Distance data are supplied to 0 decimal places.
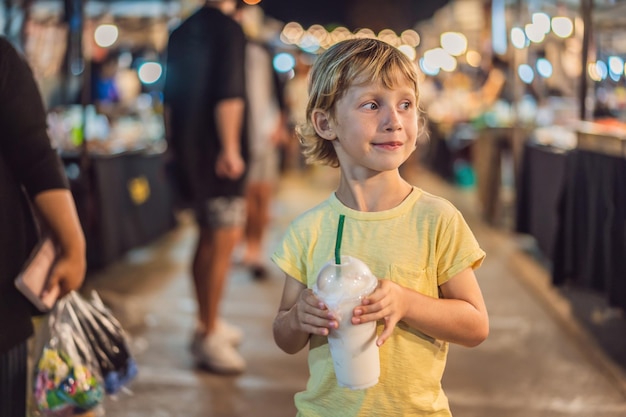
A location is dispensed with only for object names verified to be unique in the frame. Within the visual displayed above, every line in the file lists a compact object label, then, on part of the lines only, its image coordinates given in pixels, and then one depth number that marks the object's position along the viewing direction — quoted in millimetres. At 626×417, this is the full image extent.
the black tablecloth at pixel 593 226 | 4109
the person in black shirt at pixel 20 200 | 2217
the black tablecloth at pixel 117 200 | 5969
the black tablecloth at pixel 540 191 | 5863
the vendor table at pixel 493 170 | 8992
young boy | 1795
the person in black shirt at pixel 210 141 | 4273
